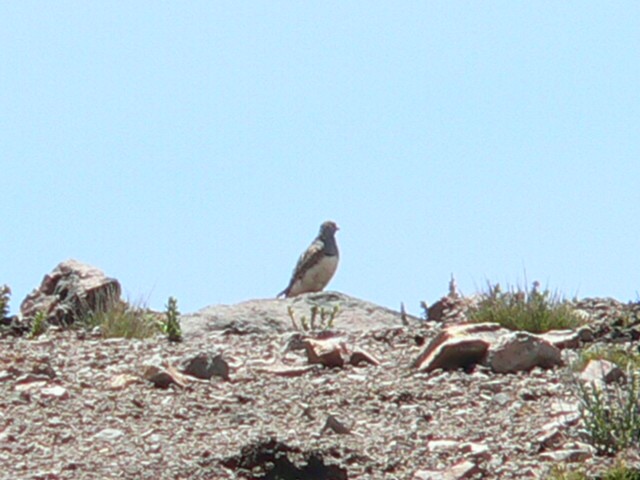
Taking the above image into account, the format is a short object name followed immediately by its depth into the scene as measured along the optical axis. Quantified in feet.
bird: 69.77
